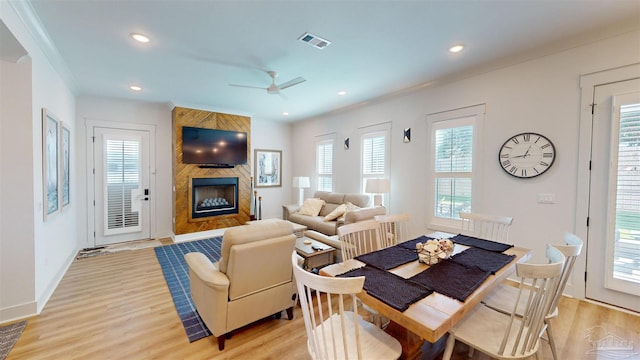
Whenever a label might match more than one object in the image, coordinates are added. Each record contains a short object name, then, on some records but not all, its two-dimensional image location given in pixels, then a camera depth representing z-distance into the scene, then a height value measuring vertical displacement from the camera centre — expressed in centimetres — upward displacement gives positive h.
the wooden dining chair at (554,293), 153 -94
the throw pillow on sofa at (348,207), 484 -65
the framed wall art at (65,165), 355 +6
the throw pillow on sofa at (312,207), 561 -76
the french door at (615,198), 251 -20
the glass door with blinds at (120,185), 492 -30
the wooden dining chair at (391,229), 265 -60
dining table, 123 -68
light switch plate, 299 -25
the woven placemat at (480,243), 219 -62
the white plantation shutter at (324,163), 621 +26
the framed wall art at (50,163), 286 +7
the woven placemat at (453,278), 147 -66
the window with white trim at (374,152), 484 +44
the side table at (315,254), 316 -103
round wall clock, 302 +27
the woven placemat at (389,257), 183 -64
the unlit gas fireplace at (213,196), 555 -59
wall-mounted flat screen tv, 538 +56
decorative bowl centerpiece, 186 -57
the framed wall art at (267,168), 686 +13
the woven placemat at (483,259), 181 -64
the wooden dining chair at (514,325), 129 -96
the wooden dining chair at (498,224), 264 -50
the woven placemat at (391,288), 135 -67
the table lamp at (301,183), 639 -26
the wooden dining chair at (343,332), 115 -97
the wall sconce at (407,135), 443 +70
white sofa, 354 -72
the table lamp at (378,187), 453 -24
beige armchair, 206 -91
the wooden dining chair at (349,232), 221 -53
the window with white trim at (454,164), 365 +18
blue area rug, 242 -148
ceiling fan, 338 +121
